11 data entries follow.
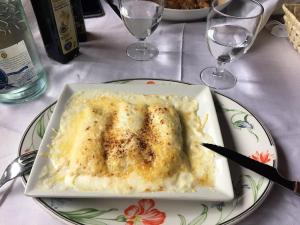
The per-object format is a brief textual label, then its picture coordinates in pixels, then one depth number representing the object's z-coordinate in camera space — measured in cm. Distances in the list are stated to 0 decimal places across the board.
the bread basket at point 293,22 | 77
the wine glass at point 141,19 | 74
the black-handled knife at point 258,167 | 48
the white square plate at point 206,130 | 43
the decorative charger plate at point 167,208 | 44
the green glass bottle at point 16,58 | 60
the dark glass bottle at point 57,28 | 67
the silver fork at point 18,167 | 49
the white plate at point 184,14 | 85
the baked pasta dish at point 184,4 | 88
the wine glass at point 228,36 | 67
